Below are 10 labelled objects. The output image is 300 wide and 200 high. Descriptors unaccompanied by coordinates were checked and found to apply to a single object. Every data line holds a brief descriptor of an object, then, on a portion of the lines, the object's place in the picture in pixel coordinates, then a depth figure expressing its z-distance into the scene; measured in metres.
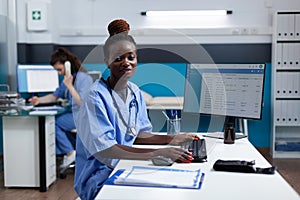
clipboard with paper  1.47
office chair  4.42
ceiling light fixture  5.21
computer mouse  1.72
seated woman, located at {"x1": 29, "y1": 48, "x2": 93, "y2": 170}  4.39
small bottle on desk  2.26
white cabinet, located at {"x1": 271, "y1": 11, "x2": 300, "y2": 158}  4.98
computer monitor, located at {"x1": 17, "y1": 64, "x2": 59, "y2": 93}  4.79
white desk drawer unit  3.71
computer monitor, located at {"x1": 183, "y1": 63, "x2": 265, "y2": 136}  2.30
